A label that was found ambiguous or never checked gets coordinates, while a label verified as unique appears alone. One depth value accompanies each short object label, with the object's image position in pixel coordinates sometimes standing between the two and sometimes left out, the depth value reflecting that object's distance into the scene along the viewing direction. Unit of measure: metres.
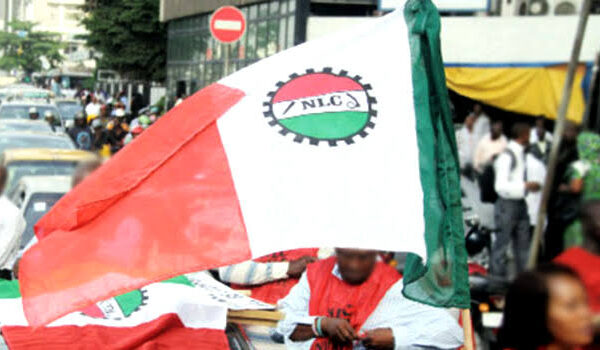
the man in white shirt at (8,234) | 6.80
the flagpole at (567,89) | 6.37
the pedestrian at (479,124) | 13.42
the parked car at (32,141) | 13.28
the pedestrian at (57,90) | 56.56
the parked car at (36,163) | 10.27
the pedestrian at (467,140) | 13.02
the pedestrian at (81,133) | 17.33
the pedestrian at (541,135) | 10.97
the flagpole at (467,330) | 4.44
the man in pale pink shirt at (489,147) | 11.98
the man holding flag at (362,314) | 4.10
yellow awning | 13.26
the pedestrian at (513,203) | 10.43
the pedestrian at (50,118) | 19.69
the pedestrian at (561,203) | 9.46
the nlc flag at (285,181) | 4.14
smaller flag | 5.13
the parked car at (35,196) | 8.83
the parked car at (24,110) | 19.98
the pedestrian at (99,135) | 17.80
